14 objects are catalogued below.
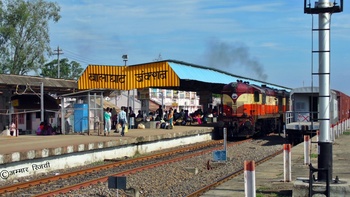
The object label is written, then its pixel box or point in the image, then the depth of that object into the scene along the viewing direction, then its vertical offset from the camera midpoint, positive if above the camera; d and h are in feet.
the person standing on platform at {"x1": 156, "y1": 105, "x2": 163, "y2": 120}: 110.93 -1.52
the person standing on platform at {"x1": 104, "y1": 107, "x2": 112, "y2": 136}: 79.30 -2.10
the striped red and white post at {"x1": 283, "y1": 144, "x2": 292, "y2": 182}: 37.68 -4.36
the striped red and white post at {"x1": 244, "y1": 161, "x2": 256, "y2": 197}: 25.94 -3.85
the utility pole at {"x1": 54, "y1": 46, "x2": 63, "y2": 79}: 217.56 +25.49
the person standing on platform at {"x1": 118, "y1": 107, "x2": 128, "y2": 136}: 76.92 -1.88
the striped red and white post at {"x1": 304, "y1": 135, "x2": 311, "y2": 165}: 49.01 -4.54
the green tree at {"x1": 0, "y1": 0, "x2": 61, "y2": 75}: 179.11 +26.91
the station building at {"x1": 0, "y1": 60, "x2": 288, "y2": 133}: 83.25 +4.77
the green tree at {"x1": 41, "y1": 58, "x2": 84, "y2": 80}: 306.14 +25.93
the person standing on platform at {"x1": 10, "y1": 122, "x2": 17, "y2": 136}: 81.59 -3.68
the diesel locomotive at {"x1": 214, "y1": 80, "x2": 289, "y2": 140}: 94.89 -0.41
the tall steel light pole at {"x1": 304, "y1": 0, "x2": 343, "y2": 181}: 29.76 +2.11
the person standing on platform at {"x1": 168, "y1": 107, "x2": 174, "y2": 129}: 100.78 -2.24
